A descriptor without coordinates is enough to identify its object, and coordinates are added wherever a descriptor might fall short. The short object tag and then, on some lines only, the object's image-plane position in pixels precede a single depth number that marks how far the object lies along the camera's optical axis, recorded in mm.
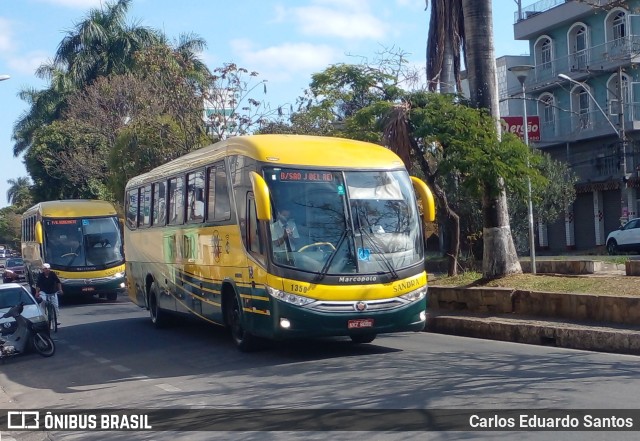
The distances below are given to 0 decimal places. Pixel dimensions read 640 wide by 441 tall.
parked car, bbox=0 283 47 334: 16016
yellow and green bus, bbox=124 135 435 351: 12617
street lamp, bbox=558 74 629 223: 39294
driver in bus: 12703
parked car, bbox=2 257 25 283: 46419
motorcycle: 15977
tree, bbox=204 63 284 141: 30609
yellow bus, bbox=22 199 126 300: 28828
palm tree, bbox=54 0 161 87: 46688
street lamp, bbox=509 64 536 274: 20438
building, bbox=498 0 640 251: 40062
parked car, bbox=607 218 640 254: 36875
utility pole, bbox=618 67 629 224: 36906
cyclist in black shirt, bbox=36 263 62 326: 20062
